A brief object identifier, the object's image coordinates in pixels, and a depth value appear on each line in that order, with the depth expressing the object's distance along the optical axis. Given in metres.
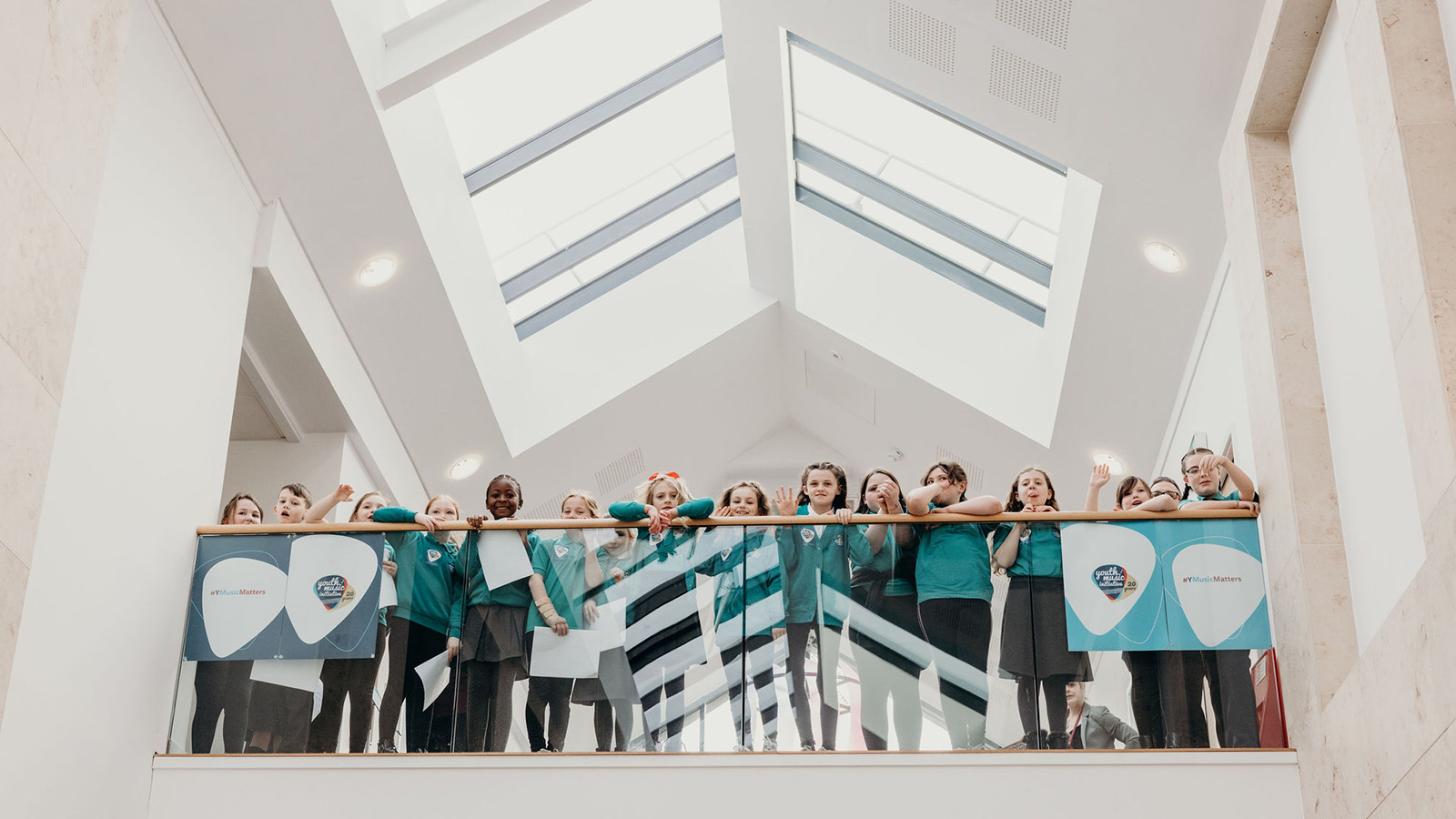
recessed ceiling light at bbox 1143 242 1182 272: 9.35
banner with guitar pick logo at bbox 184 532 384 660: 7.34
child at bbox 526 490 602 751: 7.07
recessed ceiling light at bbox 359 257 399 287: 10.31
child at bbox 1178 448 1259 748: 6.83
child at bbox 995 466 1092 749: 6.86
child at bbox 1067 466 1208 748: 6.80
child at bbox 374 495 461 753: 7.12
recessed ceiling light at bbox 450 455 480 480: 13.03
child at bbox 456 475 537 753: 7.07
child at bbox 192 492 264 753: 7.27
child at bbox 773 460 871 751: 6.96
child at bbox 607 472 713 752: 7.09
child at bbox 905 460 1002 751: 6.86
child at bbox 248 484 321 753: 7.13
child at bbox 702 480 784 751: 7.03
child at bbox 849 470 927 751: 6.91
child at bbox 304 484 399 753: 7.11
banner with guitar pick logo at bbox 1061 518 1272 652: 7.00
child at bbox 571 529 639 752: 7.06
